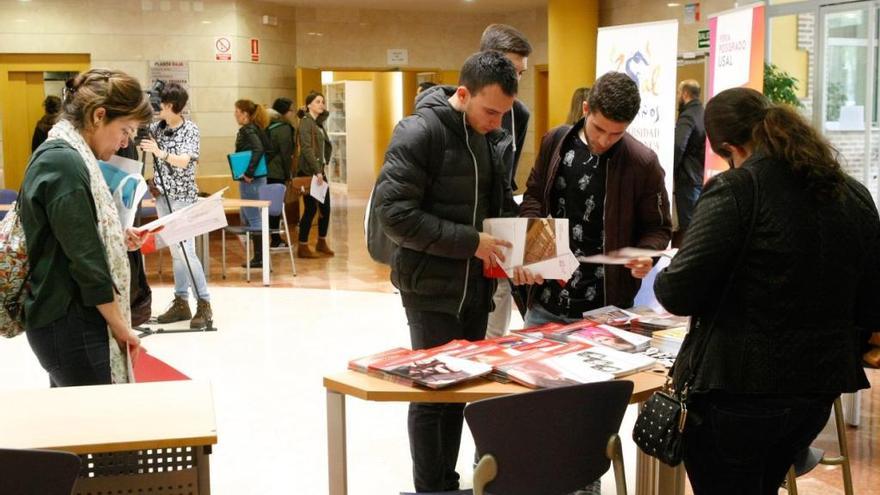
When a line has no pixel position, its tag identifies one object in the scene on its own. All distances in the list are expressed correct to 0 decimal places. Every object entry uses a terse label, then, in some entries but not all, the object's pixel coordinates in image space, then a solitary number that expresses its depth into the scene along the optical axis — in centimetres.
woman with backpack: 274
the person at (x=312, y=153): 1052
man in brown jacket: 338
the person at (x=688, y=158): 782
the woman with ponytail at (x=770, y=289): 212
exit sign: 1056
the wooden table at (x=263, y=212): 863
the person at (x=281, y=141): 1092
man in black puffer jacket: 305
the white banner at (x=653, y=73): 638
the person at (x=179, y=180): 687
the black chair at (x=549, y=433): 225
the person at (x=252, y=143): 995
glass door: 693
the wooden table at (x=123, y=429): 230
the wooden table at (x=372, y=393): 255
